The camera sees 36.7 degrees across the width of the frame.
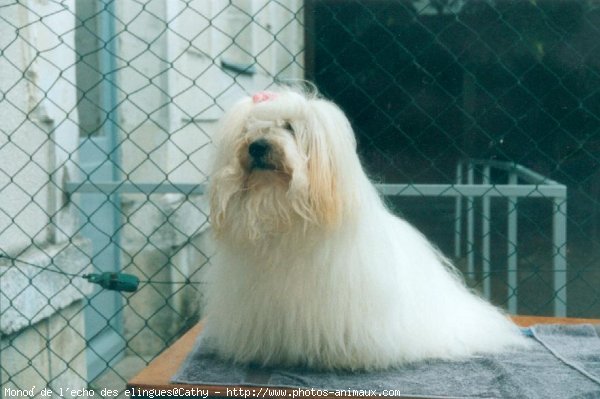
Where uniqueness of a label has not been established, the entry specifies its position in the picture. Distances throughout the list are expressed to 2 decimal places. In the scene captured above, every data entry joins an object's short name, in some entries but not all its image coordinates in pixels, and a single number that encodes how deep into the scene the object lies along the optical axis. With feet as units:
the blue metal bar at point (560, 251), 10.12
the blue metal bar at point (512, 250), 10.77
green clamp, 7.99
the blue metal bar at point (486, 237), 10.92
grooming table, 6.51
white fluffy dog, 6.52
